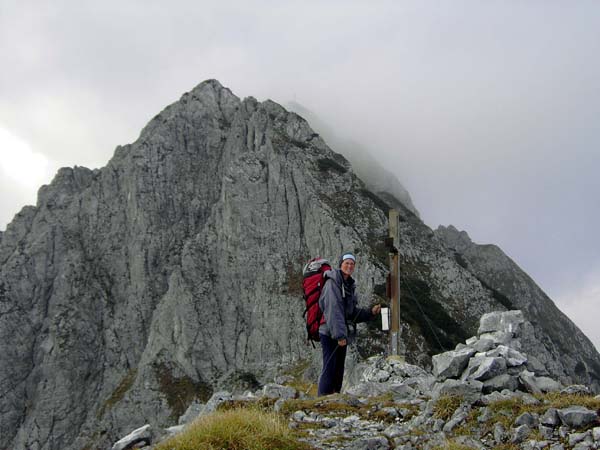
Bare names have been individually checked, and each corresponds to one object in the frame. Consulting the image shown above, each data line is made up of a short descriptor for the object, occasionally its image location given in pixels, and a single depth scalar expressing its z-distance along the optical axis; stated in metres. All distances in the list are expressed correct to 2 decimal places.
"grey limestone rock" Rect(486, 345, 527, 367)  9.28
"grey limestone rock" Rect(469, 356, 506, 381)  8.73
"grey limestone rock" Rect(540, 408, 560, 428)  6.62
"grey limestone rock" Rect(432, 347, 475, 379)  9.50
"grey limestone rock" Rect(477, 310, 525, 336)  12.32
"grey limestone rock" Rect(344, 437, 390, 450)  6.77
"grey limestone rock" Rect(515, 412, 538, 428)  6.71
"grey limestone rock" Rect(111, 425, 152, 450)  7.82
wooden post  12.88
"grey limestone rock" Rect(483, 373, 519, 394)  8.43
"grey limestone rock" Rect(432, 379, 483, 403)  7.81
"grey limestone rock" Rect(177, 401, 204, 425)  10.19
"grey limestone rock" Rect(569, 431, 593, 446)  6.23
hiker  10.29
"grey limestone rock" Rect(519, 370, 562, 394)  8.43
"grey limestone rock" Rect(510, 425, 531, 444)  6.48
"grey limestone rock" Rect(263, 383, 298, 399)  9.47
